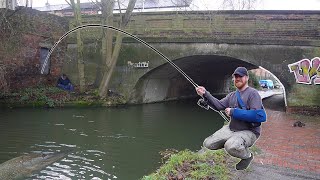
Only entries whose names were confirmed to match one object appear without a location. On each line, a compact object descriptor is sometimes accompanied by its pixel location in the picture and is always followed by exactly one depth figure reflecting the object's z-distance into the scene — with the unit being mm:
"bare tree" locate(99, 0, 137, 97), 12869
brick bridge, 11693
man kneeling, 3059
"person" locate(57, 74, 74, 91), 14108
